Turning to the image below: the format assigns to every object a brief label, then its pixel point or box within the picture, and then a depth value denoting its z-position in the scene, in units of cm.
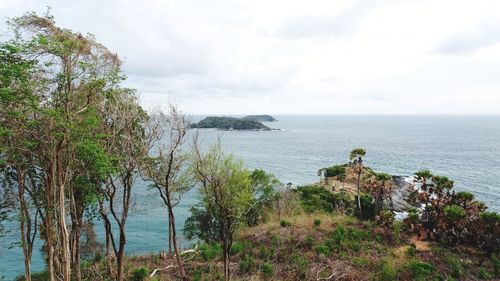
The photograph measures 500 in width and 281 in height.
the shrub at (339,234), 2141
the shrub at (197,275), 1752
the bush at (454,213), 2138
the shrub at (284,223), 2358
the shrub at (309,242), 2093
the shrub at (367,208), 3162
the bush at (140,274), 1738
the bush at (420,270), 1766
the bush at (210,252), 2036
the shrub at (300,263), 1794
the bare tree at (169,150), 1452
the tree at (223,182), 1569
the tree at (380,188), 2836
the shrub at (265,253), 1984
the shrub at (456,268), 1845
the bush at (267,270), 1777
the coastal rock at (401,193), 5000
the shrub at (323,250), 1991
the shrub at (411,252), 2019
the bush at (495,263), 1936
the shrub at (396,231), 2225
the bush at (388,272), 1736
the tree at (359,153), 2983
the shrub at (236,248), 2088
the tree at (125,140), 1475
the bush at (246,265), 1861
